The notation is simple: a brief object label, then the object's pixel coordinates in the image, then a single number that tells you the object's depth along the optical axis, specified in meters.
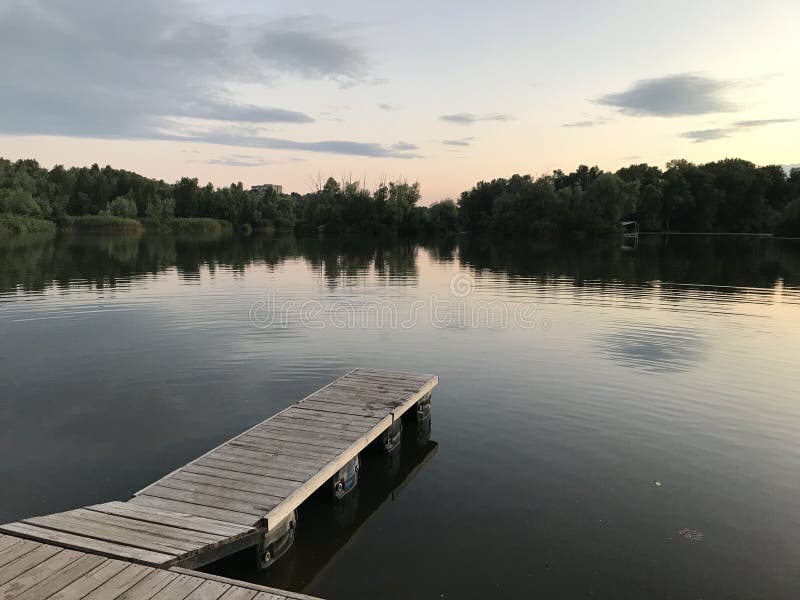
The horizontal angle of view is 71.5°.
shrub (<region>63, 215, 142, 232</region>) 118.88
